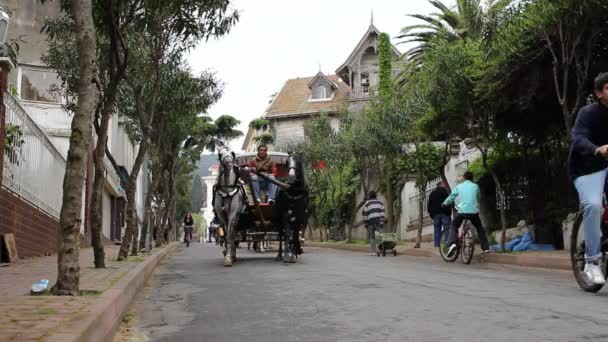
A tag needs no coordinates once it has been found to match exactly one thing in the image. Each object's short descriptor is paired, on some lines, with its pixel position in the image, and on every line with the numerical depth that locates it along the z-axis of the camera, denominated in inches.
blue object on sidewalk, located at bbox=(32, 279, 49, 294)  248.4
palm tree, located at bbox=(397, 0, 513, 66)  1302.9
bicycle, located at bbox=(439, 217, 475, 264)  534.3
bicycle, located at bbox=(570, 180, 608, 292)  273.5
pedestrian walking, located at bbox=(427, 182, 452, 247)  684.7
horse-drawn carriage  504.1
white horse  502.3
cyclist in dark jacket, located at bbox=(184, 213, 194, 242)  1430.6
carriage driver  541.5
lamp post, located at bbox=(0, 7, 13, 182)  452.4
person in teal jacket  539.2
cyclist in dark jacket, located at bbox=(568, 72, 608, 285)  261.6
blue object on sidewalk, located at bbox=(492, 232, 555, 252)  576.1
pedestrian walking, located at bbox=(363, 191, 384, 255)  741.3
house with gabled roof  2078.0
